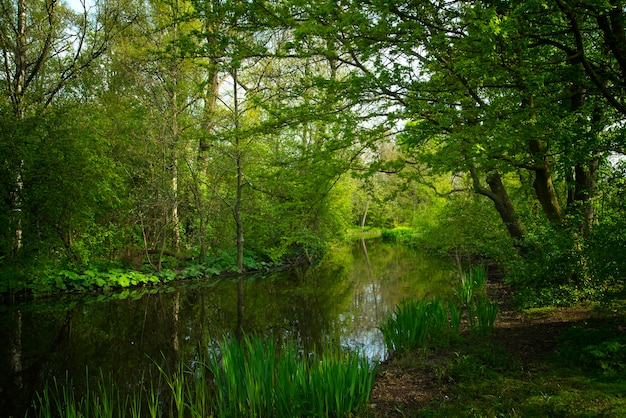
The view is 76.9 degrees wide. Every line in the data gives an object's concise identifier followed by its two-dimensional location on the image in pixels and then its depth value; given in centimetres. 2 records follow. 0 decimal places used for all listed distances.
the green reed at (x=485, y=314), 559
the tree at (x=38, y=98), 951
